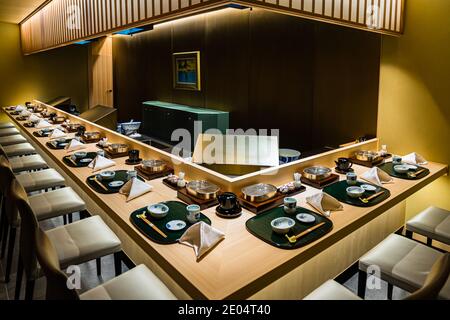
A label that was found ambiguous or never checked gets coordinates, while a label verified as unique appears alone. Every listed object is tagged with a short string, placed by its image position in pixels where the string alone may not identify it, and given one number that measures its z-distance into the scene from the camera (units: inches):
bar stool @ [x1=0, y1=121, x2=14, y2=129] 241.7
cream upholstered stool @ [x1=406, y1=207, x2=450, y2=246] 88.5
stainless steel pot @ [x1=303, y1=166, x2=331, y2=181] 99.6
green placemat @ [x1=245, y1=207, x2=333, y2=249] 65.6
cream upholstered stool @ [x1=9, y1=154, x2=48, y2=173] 149.9
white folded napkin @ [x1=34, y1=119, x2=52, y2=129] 207.7
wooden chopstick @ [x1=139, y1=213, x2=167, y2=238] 68.9
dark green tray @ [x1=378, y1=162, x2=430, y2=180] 106.2
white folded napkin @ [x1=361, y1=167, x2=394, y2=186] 101.0
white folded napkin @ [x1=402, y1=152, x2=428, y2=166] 120.7
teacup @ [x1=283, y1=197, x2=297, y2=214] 77.5
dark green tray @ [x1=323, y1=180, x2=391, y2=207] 85.0
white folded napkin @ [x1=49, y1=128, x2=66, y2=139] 172.6
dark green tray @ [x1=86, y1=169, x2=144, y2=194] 94.3
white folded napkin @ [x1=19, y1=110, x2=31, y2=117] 249.9
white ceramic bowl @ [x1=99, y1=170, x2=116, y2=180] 101.8
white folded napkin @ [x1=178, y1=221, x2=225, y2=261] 64.3
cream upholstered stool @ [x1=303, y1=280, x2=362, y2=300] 61.0
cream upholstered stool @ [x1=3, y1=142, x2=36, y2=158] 176.9
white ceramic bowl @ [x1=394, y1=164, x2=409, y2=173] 108.2
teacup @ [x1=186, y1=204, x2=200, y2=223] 73.6
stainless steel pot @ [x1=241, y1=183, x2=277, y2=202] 82.4
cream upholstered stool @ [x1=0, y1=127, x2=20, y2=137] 221.9
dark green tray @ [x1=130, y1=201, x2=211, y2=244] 67.4
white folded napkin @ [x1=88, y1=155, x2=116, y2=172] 116.3
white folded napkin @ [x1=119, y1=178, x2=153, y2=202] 89.9
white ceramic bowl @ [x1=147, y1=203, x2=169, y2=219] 75.8
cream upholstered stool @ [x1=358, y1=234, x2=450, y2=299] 69.1
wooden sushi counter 56.3
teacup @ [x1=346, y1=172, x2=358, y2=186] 96.7
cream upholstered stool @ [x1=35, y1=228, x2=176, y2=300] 47.6
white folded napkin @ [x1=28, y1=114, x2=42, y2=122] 225.5
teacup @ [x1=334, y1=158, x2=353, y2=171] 111.5
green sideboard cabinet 277.4
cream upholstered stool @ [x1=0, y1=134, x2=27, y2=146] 199.9
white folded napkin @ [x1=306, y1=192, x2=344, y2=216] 80.8
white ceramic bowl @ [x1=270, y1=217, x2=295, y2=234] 68.4
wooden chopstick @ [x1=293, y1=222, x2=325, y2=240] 67.6
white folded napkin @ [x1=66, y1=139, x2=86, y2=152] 145.6
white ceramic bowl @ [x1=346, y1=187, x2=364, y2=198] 88.0
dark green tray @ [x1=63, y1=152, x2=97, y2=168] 119.8
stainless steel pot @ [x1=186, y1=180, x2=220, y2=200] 85.4
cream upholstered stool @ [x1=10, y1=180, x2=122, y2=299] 71.2
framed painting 302.0
